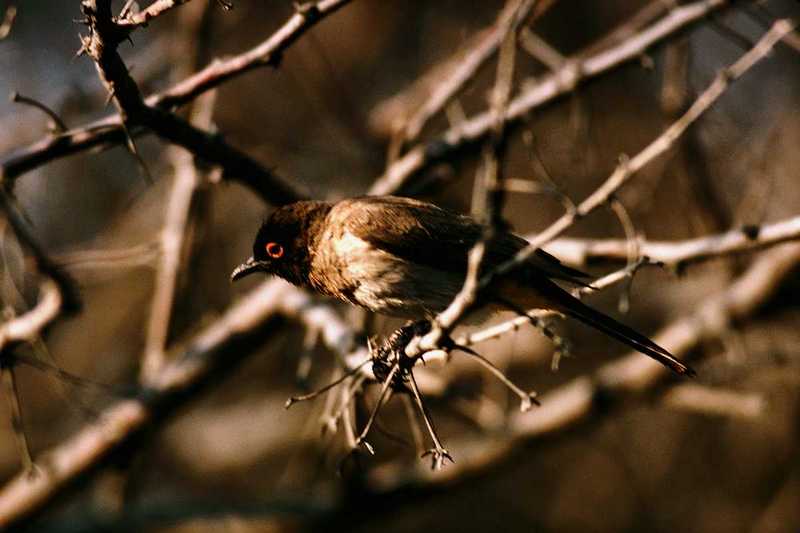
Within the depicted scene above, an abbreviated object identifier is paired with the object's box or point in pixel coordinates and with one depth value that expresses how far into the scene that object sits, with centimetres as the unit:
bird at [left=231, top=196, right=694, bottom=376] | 753
